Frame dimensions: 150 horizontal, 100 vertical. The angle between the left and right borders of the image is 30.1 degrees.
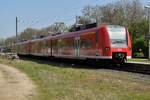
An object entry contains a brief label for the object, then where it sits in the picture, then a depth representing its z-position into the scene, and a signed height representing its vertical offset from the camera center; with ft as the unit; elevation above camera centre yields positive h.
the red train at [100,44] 63.82 +1.87
